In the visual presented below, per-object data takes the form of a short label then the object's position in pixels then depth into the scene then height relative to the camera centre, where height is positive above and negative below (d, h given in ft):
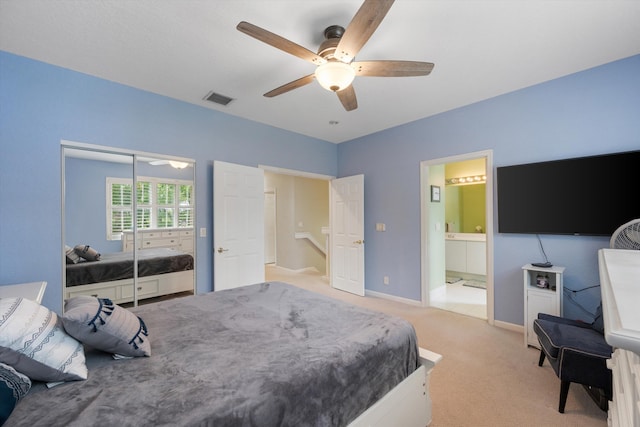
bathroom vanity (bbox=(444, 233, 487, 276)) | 16.26 -2.51
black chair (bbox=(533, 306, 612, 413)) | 5.50 -3.07
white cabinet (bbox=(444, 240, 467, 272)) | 17.01 -2.64
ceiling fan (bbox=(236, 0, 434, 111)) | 5.01 +3.46
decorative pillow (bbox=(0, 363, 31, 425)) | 2.78 -1.89
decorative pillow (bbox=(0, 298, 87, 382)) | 3.25 -1.61
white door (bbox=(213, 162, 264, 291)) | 11.19 -0.39
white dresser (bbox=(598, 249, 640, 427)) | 1.35 -0.59
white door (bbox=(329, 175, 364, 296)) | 14.76 -1.06
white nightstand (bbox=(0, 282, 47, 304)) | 6.15 -1.77
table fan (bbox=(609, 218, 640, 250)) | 6.34 -0.59
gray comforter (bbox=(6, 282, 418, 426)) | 3.01 -2.15
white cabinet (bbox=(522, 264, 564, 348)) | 8.30 -2.62
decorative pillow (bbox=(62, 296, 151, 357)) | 3.82 -1.63
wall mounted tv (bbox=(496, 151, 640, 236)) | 7.89 +0.57
